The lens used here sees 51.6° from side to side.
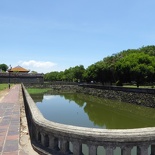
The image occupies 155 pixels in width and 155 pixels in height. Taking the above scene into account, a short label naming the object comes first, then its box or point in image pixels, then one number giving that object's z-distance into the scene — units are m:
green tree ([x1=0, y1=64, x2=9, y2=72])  93.51
